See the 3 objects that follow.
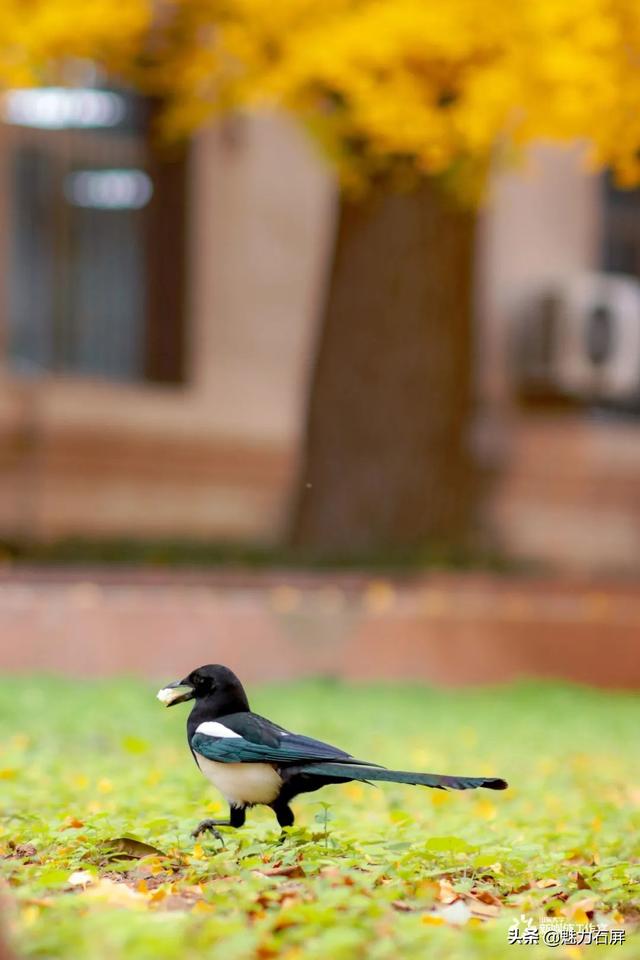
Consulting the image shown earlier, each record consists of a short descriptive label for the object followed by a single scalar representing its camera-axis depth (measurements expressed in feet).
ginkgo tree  70.08
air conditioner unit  118.32
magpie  25.57
